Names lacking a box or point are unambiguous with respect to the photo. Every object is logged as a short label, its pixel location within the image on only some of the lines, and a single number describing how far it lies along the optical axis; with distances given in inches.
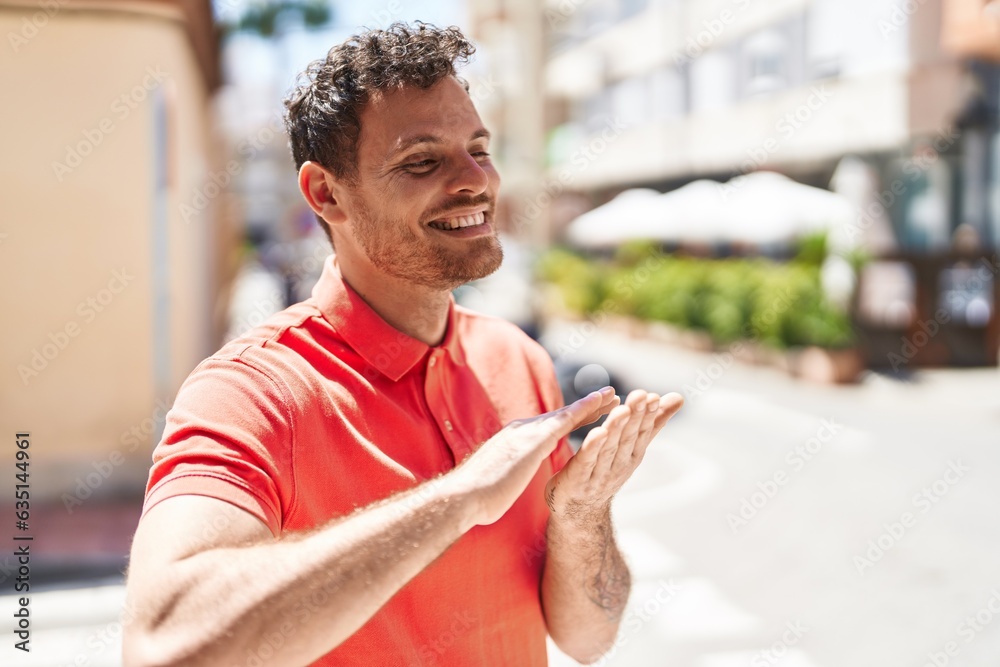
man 43.4
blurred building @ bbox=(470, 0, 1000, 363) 549.6
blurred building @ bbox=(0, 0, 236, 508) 270.7
